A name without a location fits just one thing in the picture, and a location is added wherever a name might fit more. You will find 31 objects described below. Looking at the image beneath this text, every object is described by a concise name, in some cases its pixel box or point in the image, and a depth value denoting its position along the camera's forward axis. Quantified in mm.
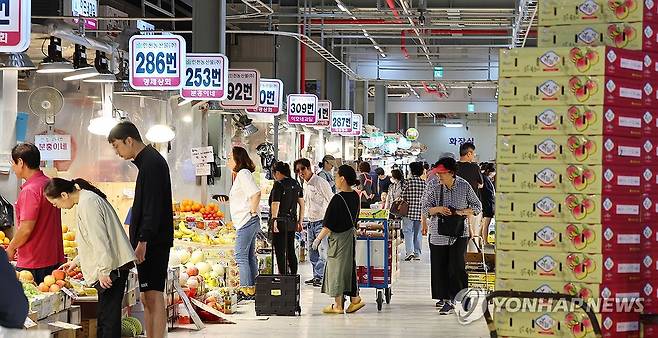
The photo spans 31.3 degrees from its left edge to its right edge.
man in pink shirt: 9156
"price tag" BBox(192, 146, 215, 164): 16484
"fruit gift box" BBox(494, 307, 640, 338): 6242
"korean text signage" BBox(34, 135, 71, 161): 13039
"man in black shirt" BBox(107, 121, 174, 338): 8336
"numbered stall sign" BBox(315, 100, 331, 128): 25703
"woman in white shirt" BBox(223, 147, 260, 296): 13016
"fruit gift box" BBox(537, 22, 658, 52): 6398
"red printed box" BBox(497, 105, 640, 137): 6207
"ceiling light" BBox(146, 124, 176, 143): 15219
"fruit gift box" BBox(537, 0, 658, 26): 6391
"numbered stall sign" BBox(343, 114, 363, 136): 29306
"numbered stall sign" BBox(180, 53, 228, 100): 14719
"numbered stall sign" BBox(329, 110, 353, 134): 27969
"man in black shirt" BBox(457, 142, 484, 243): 14969
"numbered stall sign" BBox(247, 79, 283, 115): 19016
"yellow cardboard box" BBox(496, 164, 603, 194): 6230
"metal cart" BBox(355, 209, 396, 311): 13148
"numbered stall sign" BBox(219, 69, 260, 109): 17219
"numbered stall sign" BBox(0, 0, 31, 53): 8617
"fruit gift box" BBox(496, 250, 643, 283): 6219
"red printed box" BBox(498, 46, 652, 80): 6191
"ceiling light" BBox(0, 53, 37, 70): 9820
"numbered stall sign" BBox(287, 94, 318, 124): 22422
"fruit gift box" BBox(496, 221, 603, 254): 6230
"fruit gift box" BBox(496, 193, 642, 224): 6230
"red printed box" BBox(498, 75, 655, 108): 6203
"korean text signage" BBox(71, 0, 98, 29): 15375
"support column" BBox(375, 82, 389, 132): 38031
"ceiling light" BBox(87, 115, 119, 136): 13867
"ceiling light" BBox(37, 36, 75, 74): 11133
